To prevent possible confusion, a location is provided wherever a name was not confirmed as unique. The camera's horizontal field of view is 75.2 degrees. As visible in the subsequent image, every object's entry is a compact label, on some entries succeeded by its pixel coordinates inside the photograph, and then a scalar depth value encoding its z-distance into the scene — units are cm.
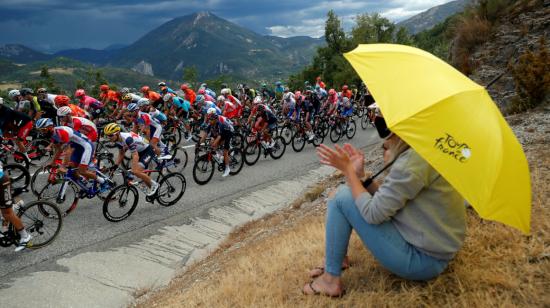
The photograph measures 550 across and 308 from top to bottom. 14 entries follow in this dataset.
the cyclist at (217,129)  1002
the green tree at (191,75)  3515
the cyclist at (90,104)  1238
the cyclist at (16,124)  873
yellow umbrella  196
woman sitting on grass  230
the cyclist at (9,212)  539
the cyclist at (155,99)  1307
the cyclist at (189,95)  1500
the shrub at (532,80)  832
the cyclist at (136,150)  728
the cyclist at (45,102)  1136
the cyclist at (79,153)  705
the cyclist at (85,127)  743
